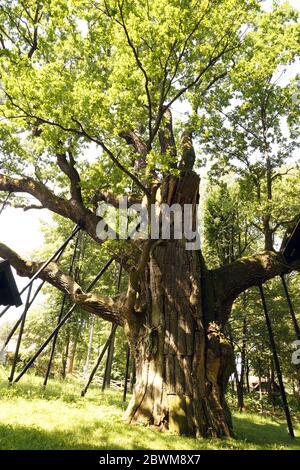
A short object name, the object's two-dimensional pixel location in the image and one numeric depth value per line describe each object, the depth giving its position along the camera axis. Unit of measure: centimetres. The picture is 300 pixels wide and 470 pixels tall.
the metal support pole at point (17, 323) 1208
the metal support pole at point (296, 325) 1187
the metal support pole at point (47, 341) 1084
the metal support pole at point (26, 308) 1159
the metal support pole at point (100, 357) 1165
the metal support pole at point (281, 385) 1074
